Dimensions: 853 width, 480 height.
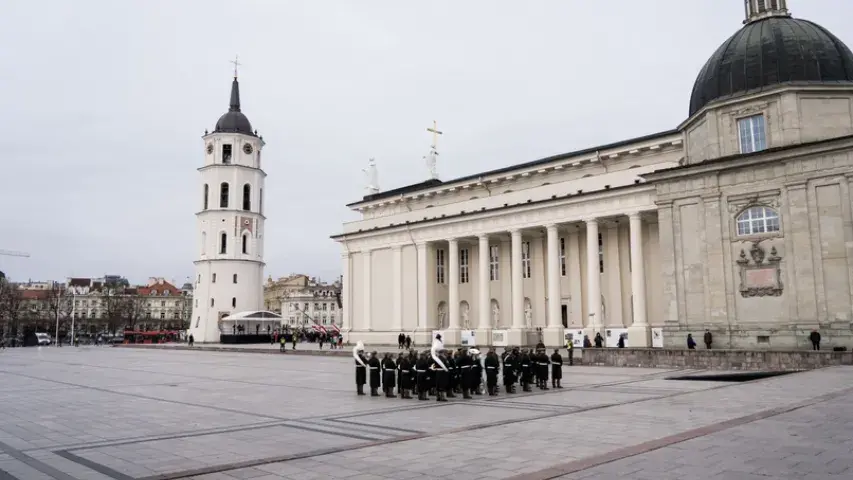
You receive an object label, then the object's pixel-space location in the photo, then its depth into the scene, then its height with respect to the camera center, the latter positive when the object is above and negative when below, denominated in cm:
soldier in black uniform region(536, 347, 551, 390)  1947 -146
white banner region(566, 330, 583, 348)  4088 -113
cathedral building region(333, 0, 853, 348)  2825 +520
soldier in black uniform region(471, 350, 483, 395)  1777 -138
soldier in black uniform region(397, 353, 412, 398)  1766 -146
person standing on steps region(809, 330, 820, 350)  2665 -91
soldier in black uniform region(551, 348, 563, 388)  1953 -138
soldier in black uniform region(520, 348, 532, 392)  1897 -147
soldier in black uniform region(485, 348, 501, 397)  1806 -139
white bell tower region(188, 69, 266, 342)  7812 +1146
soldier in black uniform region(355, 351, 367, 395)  1834 -143
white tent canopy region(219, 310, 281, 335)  7462 +40
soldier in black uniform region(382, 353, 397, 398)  1784 -141
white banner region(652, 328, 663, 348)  3675 -103
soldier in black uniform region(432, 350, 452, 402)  1691 -149
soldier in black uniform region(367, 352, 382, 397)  1817 -140
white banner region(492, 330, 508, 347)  4559 -119
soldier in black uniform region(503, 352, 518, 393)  1869 -141
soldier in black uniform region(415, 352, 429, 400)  1717 -147
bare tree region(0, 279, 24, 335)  9318 +290
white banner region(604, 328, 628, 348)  3916 -100
